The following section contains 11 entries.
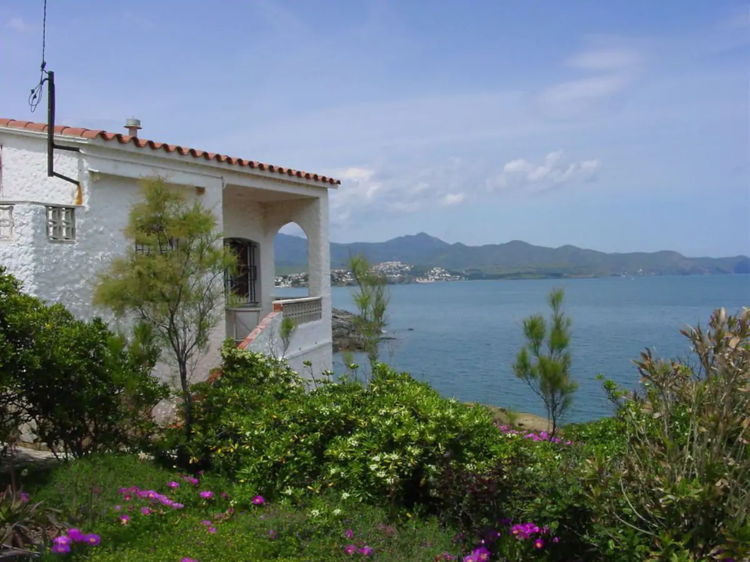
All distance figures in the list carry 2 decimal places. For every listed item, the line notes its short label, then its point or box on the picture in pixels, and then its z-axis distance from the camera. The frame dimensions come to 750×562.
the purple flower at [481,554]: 5.68
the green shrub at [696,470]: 5.04
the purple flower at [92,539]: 5.45
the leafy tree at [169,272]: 8.50
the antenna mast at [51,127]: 9.43
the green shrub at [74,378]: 7.23
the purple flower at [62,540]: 5.30
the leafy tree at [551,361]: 9.95
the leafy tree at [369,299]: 13.65
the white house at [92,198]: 9.03
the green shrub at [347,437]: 6.80
